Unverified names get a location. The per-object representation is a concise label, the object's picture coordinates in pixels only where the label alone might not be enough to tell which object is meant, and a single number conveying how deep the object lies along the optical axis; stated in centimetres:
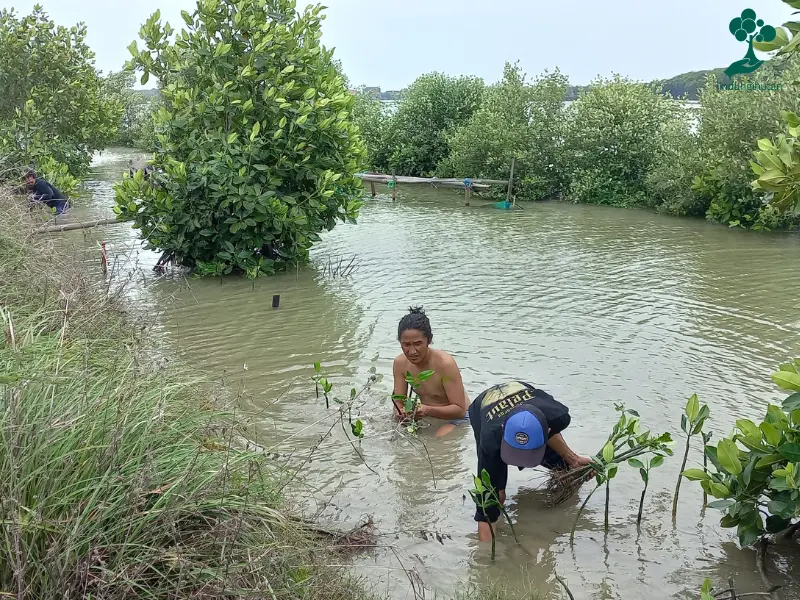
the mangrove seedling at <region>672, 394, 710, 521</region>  425
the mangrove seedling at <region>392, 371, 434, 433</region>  473
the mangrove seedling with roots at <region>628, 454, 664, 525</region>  414
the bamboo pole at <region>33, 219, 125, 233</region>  706
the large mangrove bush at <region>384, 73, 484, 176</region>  2714
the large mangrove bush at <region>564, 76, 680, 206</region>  2094
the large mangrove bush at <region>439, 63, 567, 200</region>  2211
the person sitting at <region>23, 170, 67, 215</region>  1135
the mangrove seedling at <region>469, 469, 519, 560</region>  388
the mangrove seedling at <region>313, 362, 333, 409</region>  545
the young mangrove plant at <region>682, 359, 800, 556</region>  355
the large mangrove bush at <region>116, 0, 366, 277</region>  1027
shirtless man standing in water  561
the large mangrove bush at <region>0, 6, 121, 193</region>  1429
